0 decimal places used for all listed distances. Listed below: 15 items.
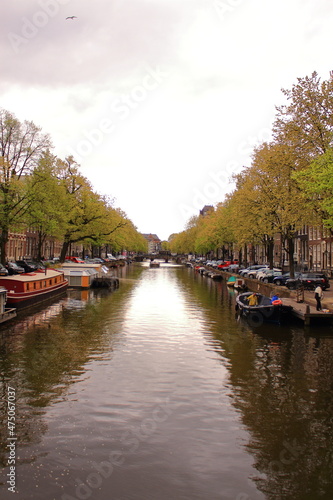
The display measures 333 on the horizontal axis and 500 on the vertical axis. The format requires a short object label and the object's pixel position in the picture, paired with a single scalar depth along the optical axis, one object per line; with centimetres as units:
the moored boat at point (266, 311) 2697
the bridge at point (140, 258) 17312
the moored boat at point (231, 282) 5395
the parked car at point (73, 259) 7016
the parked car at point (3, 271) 4260
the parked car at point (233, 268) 7125
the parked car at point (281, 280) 4422
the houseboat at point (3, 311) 2510
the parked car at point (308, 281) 3900
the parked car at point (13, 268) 4734
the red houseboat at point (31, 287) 2956
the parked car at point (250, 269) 6029
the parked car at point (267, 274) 4816
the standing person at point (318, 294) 2619
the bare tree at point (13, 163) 4259
